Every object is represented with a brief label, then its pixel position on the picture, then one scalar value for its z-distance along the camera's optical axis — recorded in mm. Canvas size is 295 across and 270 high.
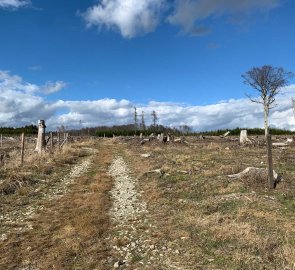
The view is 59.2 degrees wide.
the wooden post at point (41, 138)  20227
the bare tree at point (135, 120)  76784
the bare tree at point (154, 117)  77623
